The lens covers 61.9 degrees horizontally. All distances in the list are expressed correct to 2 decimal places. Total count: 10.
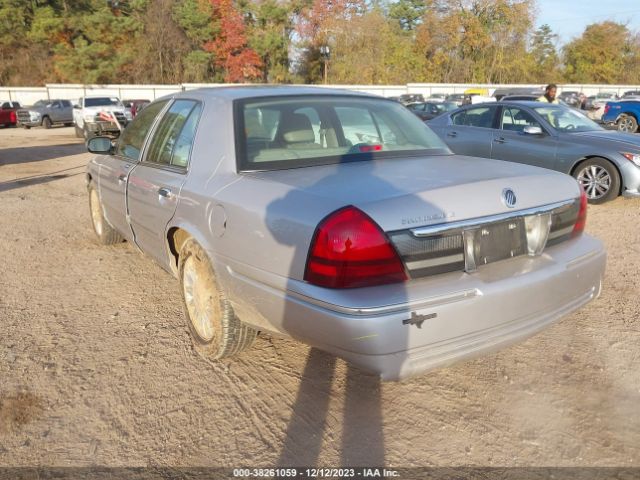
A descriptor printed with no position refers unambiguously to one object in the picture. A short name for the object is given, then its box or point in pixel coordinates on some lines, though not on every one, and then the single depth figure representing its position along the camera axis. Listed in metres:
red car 30.44
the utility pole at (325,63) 53.41
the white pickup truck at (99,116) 20.11
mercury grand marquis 2.26
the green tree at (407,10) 64.44
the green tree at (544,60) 62.22
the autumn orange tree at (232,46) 53.22
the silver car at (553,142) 7.39
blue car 18.69
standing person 10.37
